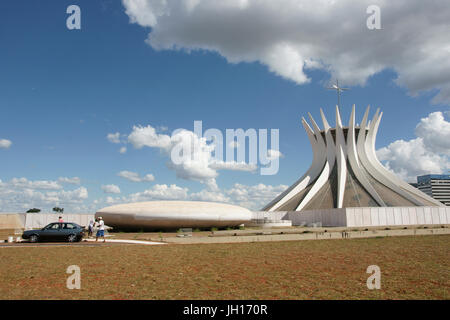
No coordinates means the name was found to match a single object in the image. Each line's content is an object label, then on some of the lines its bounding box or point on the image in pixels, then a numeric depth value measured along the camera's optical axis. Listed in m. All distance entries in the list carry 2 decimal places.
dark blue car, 18.30
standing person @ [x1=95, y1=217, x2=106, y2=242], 19.19
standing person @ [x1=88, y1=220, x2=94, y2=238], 21.23
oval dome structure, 28.42
